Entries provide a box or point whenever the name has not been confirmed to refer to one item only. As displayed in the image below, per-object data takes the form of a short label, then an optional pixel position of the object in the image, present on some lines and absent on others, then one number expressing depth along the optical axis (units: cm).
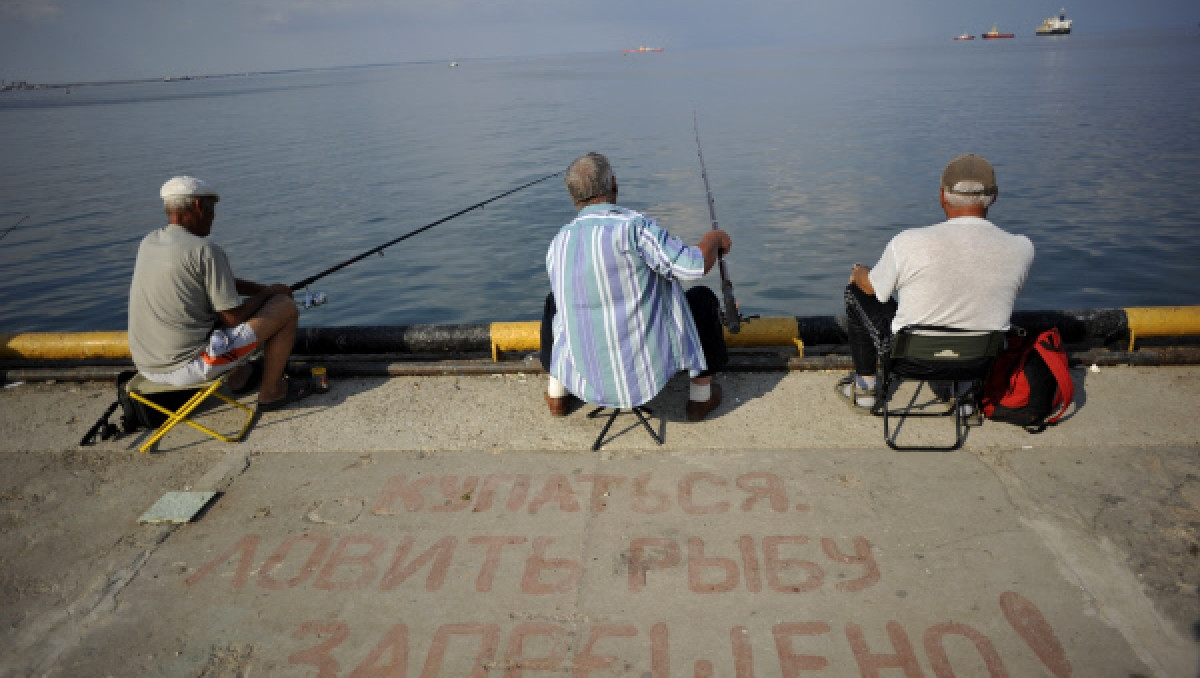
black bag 441
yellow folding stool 428
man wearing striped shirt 377
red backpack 393
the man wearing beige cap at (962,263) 364
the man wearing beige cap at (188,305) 415
